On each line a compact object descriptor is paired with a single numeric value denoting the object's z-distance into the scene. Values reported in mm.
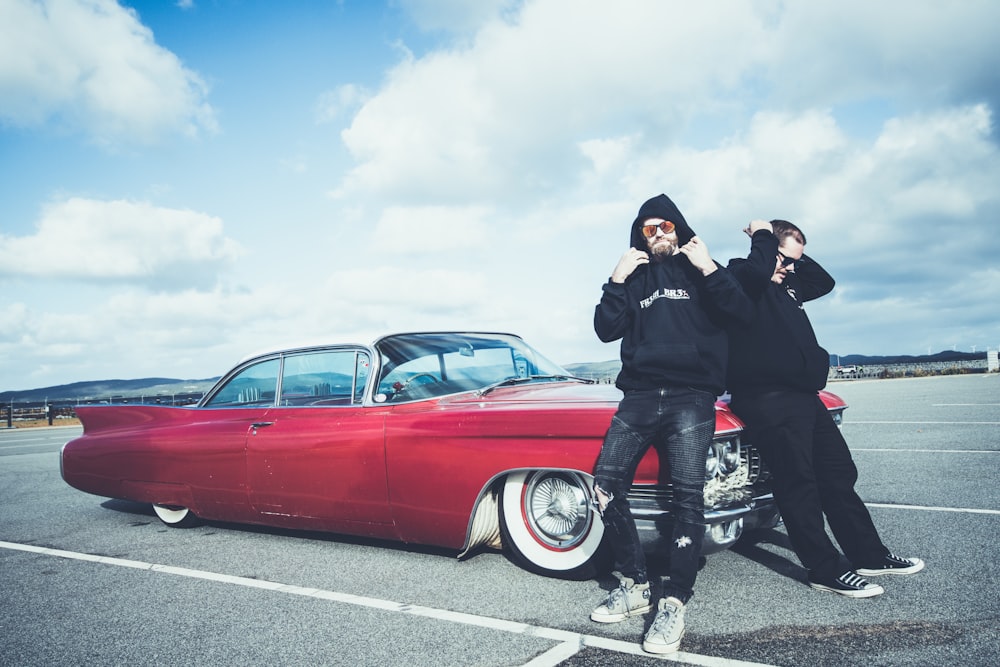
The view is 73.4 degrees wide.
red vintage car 3500
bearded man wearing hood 2984
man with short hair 3320
